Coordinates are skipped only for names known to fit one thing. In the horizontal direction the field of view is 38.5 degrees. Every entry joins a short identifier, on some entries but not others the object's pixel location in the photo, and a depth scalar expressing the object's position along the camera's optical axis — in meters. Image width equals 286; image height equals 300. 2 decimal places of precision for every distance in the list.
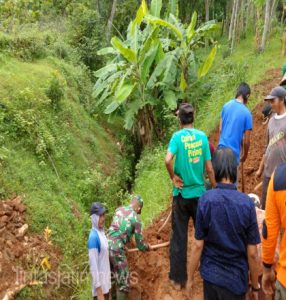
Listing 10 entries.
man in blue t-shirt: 5.00
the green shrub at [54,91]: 10.36
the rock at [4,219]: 6.65
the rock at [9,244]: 6.40
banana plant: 10.28
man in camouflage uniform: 4.80
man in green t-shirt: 4.09
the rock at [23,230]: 6.68
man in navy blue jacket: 3.00
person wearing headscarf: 4.50
